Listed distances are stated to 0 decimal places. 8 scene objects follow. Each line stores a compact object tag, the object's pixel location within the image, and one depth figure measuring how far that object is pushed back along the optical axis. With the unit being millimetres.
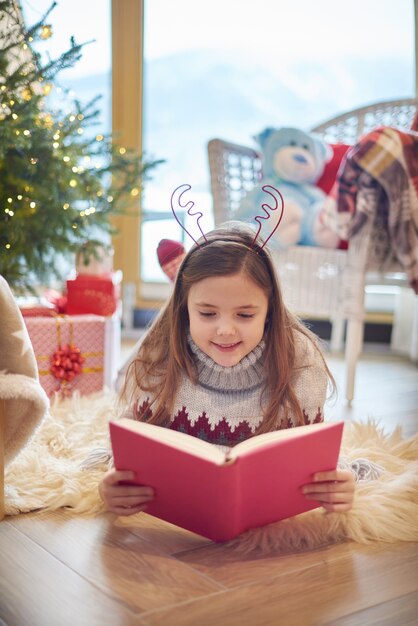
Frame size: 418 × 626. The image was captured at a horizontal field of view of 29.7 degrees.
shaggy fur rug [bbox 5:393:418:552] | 1193
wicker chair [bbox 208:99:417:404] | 2088
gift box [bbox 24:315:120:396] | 1893
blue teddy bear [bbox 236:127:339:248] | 2236
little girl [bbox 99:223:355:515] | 1239
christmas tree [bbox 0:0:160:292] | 1881
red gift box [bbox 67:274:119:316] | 2010
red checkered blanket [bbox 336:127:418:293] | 1952
